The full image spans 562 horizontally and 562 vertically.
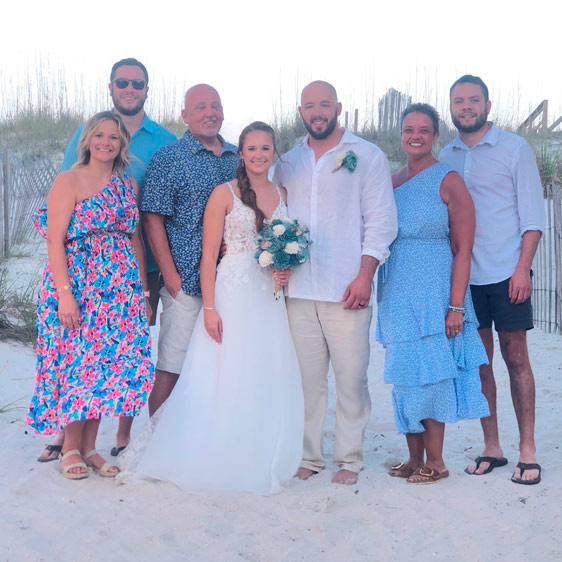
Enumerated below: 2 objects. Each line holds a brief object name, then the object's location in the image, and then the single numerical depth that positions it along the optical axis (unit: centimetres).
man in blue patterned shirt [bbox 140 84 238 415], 448
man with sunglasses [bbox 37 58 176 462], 472
